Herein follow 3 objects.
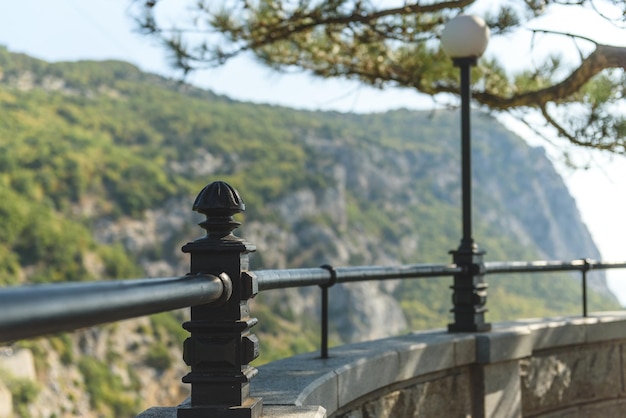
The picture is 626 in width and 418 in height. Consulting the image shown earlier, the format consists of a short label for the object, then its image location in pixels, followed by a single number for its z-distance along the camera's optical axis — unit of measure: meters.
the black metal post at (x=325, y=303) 3.34
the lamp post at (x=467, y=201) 5.10
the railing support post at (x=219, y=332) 2.08
